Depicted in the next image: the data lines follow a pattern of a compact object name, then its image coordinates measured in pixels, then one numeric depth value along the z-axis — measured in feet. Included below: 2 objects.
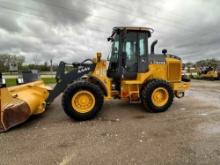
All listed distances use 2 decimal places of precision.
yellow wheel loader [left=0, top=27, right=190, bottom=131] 13.16
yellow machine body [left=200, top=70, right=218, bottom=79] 49.77
